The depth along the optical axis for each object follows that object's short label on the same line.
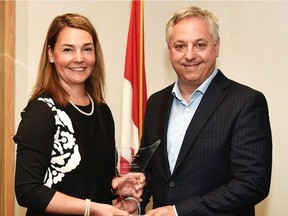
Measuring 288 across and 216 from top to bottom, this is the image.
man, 1.74
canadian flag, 2.65
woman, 1.75
